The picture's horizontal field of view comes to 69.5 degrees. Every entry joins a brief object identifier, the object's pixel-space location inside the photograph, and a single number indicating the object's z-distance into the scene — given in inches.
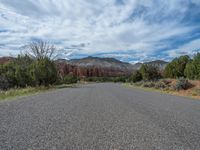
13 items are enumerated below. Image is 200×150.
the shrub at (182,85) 676.4
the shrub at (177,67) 1325.1
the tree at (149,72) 1485.5
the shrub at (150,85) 949.2
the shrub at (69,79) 1871.4
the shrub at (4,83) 901.0
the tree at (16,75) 956.2
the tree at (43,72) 958.1
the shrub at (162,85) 810.1
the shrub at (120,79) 2693.1
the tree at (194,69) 1018.8
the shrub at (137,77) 1729.0
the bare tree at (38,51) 1226.9
